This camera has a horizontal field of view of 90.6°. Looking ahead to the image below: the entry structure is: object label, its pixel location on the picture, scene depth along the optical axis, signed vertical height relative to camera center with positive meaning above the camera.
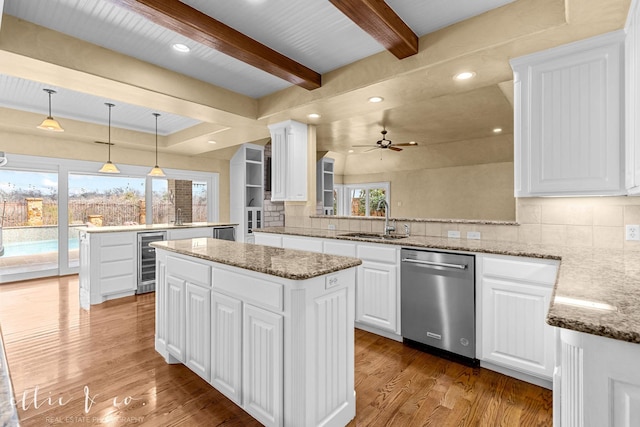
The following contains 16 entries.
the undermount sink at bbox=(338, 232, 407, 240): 3.39 -0.25
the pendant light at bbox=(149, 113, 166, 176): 5.63 +0.75
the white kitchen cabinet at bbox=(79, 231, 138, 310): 4.00 -0.69
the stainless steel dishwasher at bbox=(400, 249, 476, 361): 2.42 -0.70
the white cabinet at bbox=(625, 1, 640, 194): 1.73 +0.66
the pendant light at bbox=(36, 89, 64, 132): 3.61 +1.03
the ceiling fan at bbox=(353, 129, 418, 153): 5.79 +1.27
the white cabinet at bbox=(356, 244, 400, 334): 2.84 -0.69
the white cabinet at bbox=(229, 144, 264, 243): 7.17 +0.58
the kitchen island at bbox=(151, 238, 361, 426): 1.55 -0.64
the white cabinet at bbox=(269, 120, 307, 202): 4.26 +0.75
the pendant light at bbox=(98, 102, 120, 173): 4.91 +0.72
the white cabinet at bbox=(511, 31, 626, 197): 2.12 +0.67
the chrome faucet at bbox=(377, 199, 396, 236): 3.40 -0.14
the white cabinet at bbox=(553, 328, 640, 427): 0.80 -0.45
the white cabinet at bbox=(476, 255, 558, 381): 2.10 -0.71
